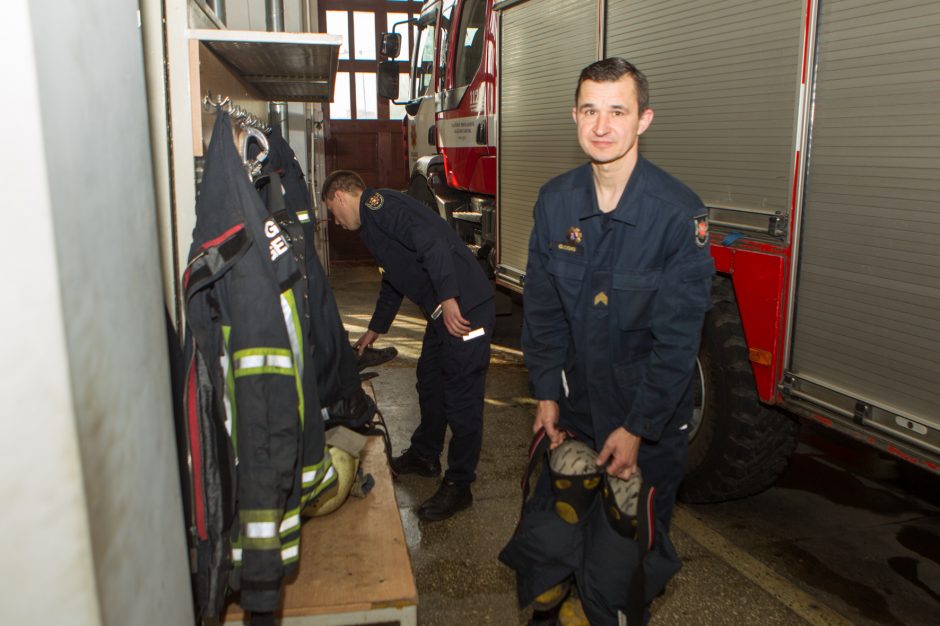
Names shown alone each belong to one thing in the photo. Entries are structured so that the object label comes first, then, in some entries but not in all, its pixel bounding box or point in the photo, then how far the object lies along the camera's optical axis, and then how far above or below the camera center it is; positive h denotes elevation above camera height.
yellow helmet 2.79 -1.12
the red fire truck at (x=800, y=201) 2.77 -0.12
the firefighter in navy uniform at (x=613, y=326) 2.50 -0.51
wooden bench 2.32 -1.24
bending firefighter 3.91 -0.61
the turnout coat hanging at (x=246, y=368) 1.91 -0.49
